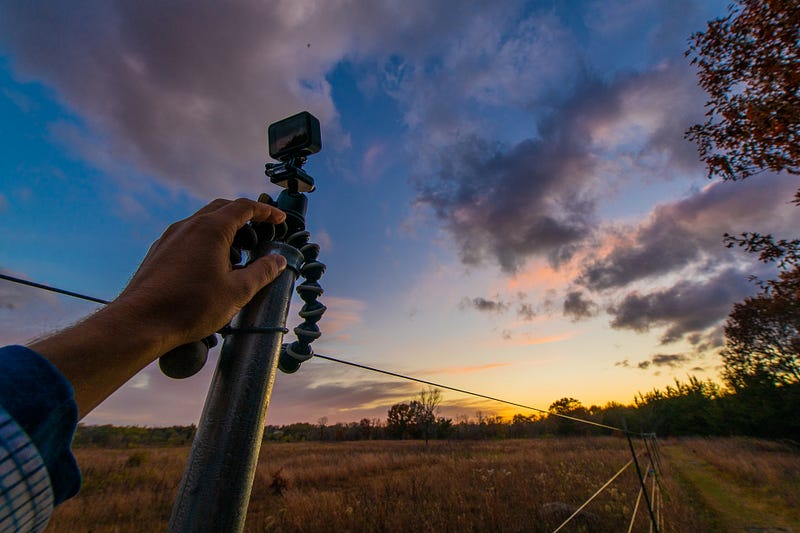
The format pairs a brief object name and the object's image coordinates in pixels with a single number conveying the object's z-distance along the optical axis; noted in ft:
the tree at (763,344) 80.79
